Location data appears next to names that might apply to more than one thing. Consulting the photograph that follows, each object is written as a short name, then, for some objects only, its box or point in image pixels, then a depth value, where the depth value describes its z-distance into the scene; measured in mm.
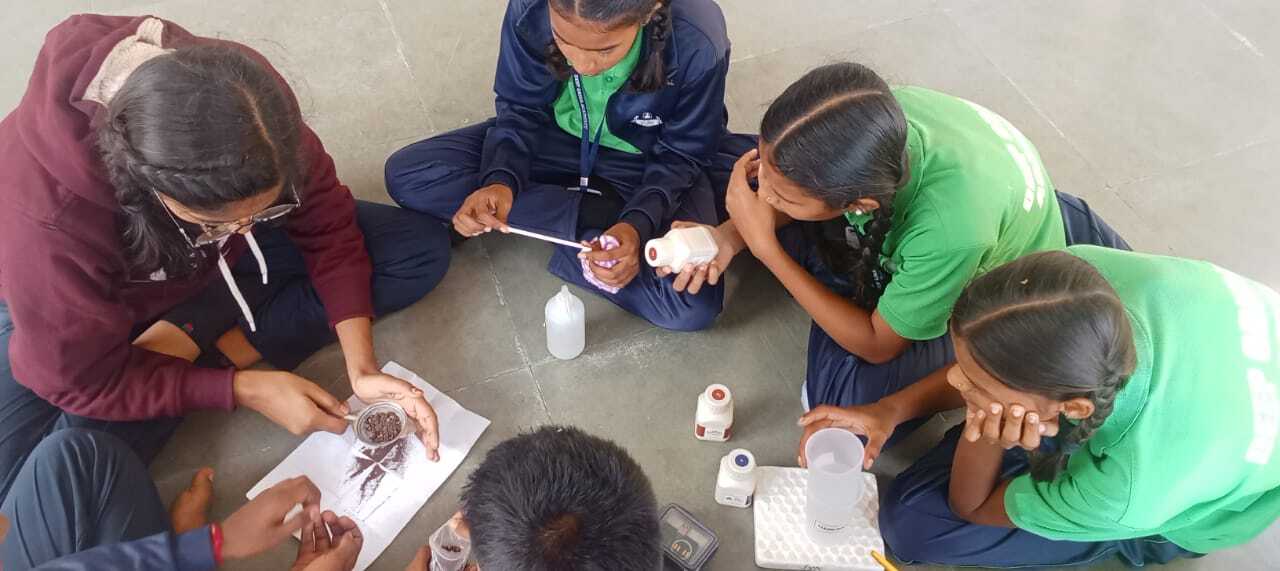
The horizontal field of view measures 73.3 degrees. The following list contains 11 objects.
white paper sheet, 1594
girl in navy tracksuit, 1759
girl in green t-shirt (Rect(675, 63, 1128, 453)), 1366
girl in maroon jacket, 1188
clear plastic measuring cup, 1541
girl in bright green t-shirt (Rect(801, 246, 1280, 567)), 1161
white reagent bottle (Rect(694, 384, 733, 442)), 1681
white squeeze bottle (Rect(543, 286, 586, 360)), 1727
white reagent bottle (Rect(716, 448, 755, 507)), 1613
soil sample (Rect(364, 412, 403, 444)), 1610
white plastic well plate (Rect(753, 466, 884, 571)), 1582
